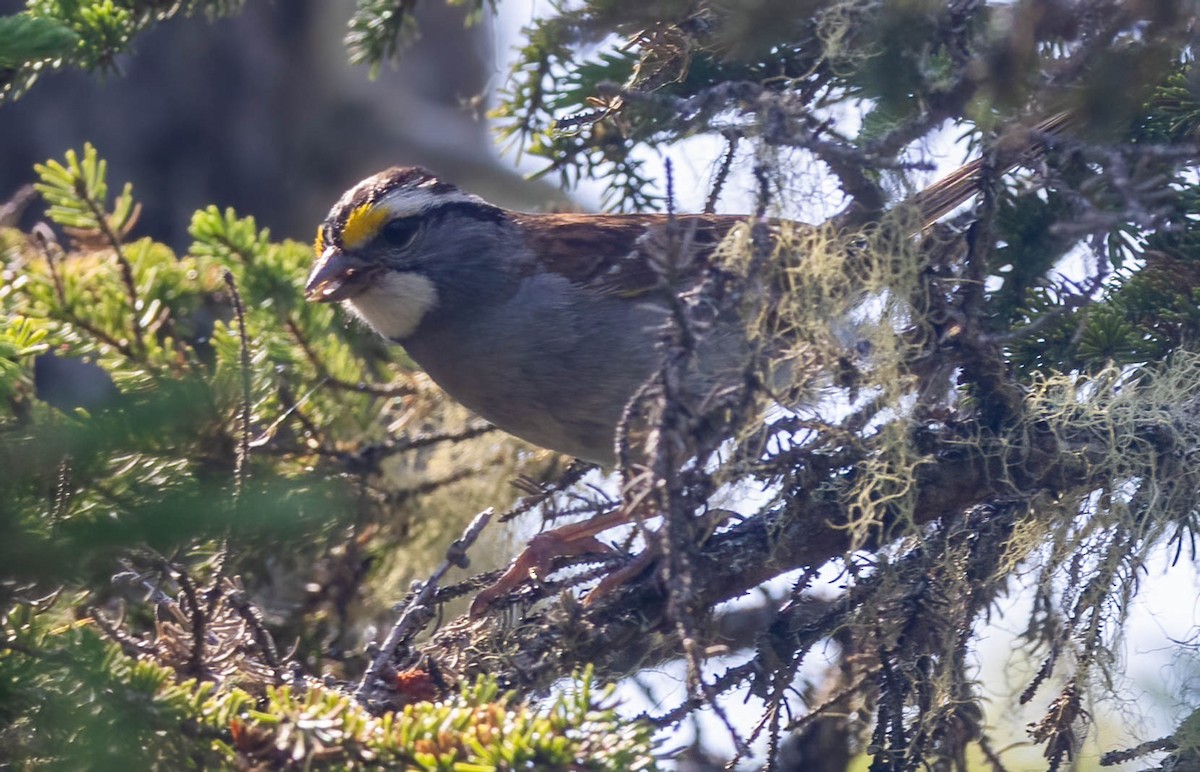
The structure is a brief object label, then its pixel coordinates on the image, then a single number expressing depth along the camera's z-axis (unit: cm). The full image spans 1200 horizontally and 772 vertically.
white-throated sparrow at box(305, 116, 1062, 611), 625
